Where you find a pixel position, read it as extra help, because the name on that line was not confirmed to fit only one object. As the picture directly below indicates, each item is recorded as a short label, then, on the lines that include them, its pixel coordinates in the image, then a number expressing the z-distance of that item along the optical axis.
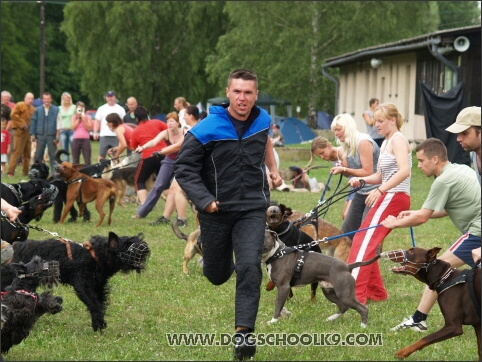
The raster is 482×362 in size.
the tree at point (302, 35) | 47.34
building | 27.80
